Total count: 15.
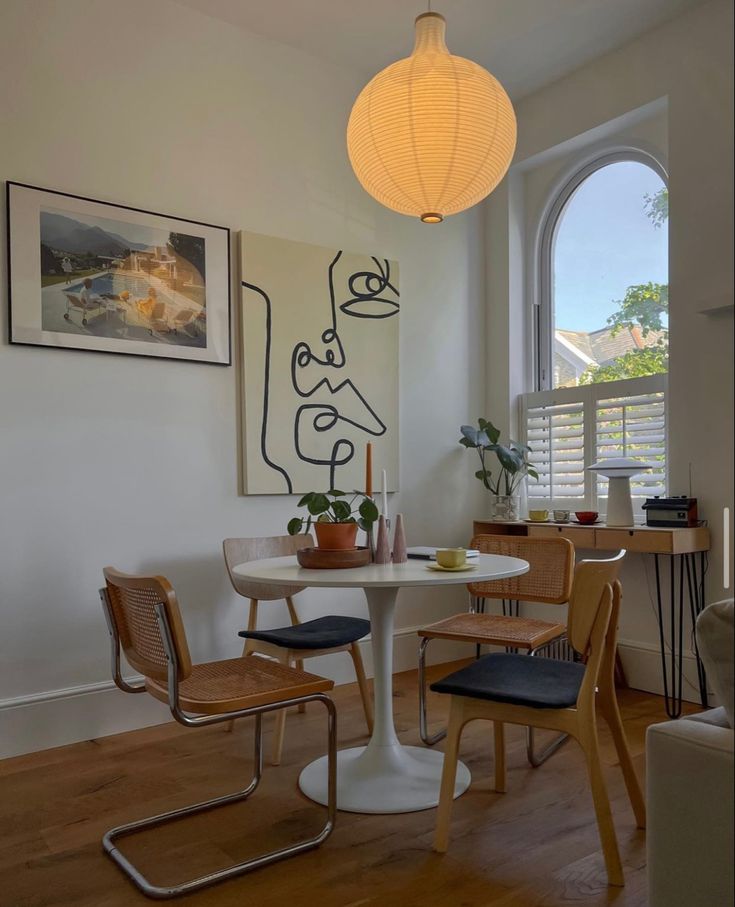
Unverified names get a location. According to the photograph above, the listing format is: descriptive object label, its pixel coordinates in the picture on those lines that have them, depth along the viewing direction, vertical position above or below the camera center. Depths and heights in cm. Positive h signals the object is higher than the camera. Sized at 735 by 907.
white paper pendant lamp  218 +95
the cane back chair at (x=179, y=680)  171 -58
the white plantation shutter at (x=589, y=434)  350 +9
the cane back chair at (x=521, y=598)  252 -54
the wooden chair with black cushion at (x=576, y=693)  178 -59
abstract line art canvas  332 +41
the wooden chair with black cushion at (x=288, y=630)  253 -62
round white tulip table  207 -93
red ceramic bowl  346 -29
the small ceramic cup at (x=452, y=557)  210 -29
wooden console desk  300 -43
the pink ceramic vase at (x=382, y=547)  232 -28
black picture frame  273 +62
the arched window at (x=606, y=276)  359 +89
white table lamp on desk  331 -15
